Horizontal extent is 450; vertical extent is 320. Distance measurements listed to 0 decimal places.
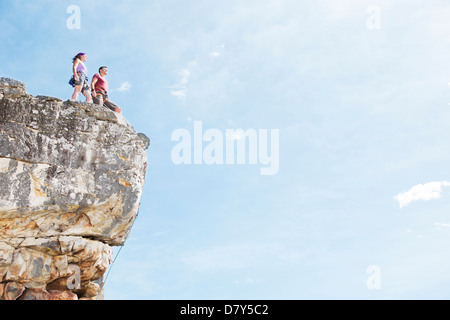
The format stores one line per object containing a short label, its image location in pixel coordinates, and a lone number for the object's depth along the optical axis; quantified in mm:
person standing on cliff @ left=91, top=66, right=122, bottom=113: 21597
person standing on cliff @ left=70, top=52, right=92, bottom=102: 20672
